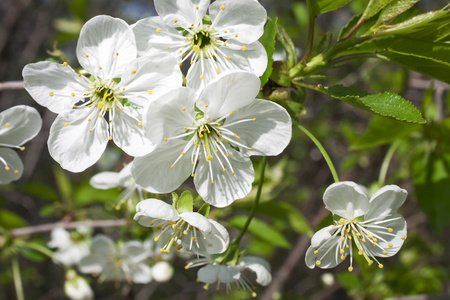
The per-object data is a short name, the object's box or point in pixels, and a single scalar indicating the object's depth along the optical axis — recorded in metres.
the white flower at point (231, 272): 0.19
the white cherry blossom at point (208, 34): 0.18
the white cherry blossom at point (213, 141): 0.17
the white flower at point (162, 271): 0.24
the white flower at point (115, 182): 0.21
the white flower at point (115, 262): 0.25
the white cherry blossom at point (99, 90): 0.18
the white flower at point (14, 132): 0.19
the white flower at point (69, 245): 0.26
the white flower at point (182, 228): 0.17
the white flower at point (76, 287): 0.24
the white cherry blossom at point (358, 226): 0.17
